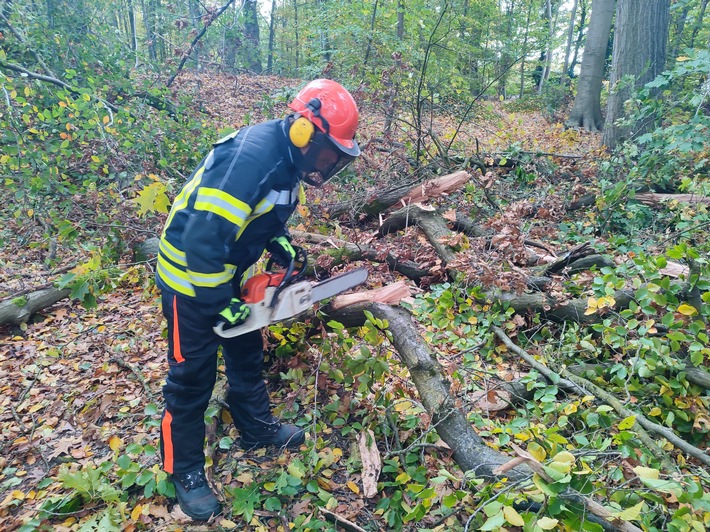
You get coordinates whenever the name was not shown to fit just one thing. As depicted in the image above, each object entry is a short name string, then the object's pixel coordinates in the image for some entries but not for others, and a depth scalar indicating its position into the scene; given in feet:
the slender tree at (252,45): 53.78
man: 6.52
